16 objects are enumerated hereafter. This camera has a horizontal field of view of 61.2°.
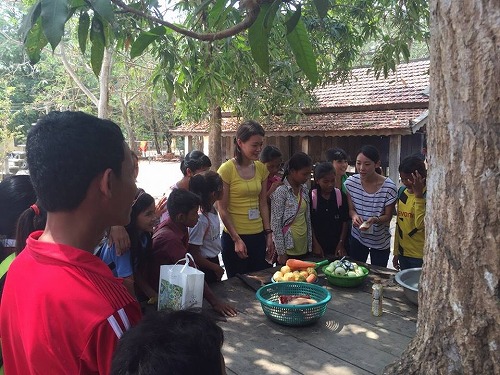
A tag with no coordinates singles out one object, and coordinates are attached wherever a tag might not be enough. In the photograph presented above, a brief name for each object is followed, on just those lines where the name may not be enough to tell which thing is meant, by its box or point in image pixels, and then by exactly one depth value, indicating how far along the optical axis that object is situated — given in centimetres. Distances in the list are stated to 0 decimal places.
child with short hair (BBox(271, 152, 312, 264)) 354
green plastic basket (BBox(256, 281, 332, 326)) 213
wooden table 183
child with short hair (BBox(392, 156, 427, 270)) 341
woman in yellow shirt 350
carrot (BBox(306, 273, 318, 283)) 269
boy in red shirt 87
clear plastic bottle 231
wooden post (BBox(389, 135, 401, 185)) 991
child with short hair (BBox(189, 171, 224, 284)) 296
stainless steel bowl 242
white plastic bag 192
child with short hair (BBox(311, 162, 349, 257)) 380
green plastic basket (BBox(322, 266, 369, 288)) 273
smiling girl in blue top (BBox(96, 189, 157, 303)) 240
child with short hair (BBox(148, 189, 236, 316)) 239
